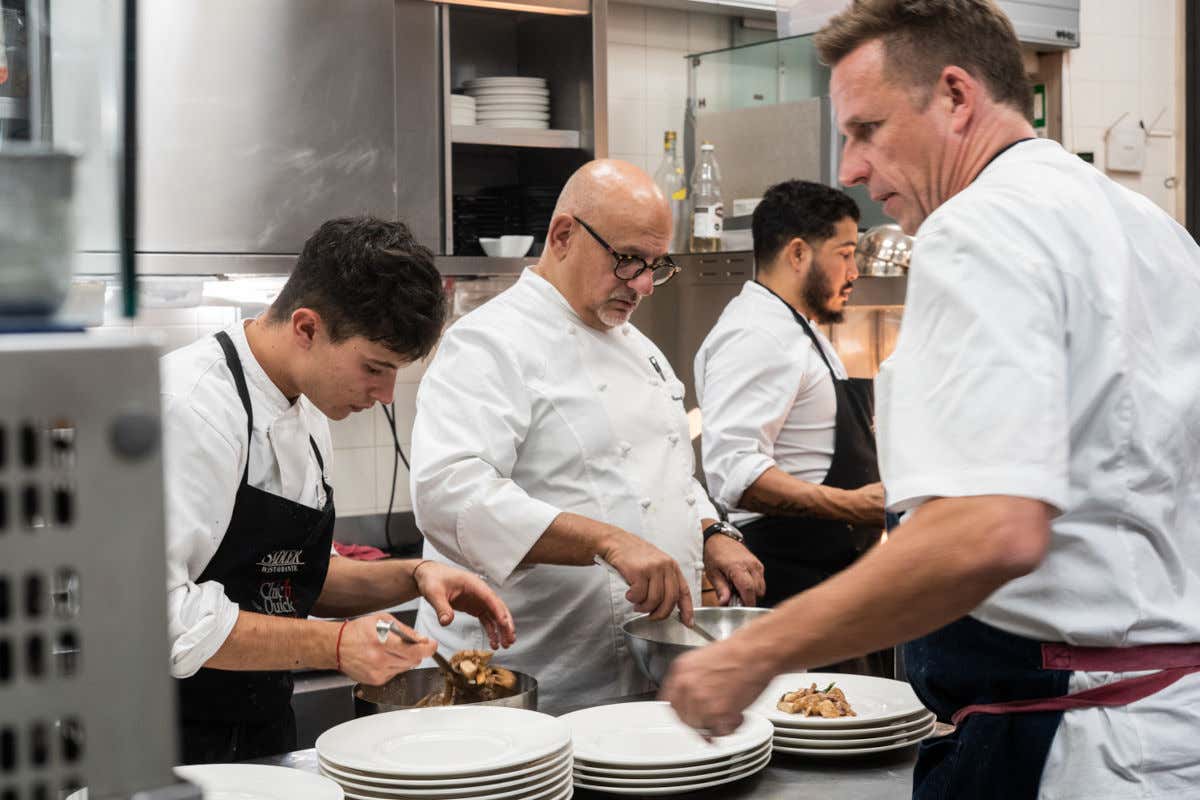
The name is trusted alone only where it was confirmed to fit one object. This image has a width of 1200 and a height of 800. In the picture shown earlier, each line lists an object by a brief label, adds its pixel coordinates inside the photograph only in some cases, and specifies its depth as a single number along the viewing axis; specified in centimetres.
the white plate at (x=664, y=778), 155
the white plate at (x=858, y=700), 169
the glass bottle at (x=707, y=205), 441
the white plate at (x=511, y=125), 375
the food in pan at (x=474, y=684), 188
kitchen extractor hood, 472
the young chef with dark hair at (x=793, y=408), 345
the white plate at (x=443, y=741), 147
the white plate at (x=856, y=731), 169
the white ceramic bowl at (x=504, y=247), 364
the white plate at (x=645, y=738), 156
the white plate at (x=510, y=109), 375
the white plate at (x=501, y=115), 375
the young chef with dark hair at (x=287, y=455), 180
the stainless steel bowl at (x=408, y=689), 190
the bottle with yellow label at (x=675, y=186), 454
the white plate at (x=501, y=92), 374
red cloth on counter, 370
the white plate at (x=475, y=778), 145
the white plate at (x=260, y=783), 143
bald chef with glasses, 227
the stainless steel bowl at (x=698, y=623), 224
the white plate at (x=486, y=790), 146
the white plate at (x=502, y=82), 374
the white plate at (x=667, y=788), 155
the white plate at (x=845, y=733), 169
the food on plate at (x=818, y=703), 175
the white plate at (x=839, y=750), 169
